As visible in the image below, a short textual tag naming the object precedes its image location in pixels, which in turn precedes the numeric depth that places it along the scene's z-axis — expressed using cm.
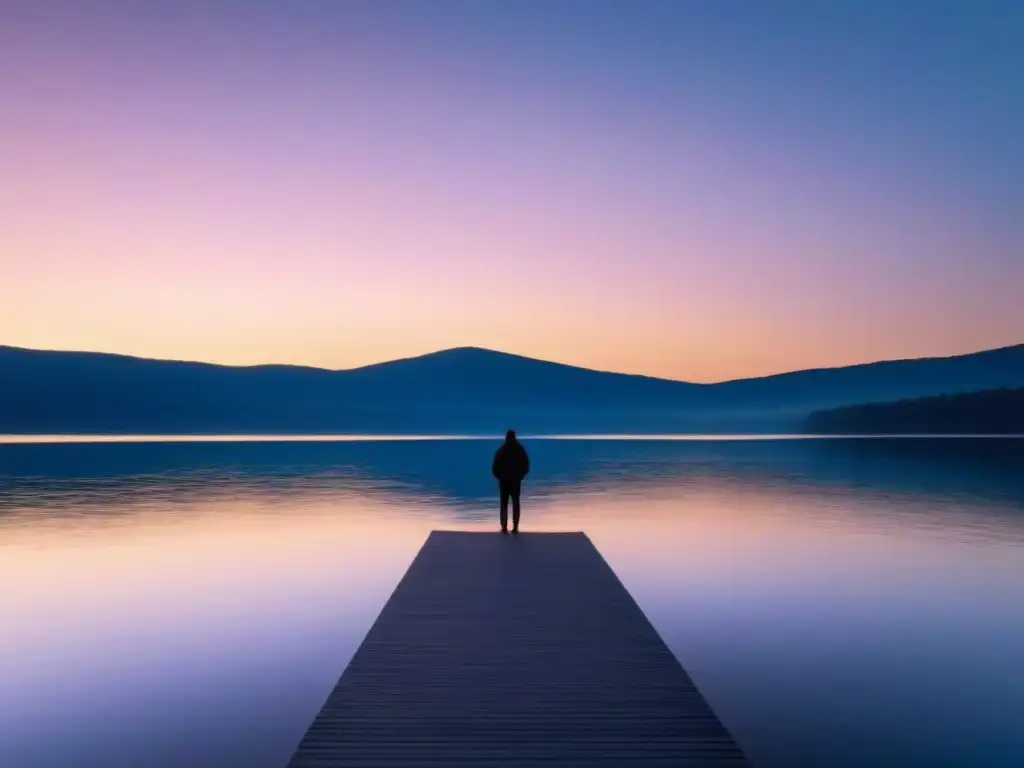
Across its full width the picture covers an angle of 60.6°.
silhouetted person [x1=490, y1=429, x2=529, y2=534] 1441
